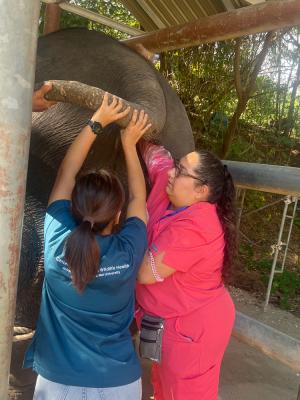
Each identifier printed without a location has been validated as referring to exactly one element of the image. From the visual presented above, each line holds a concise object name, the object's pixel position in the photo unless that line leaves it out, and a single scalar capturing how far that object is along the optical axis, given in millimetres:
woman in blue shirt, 1494
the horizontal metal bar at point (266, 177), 1876
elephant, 1856
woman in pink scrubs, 1750
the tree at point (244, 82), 6762
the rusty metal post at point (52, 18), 3527
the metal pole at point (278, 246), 2464
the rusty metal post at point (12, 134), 1067
